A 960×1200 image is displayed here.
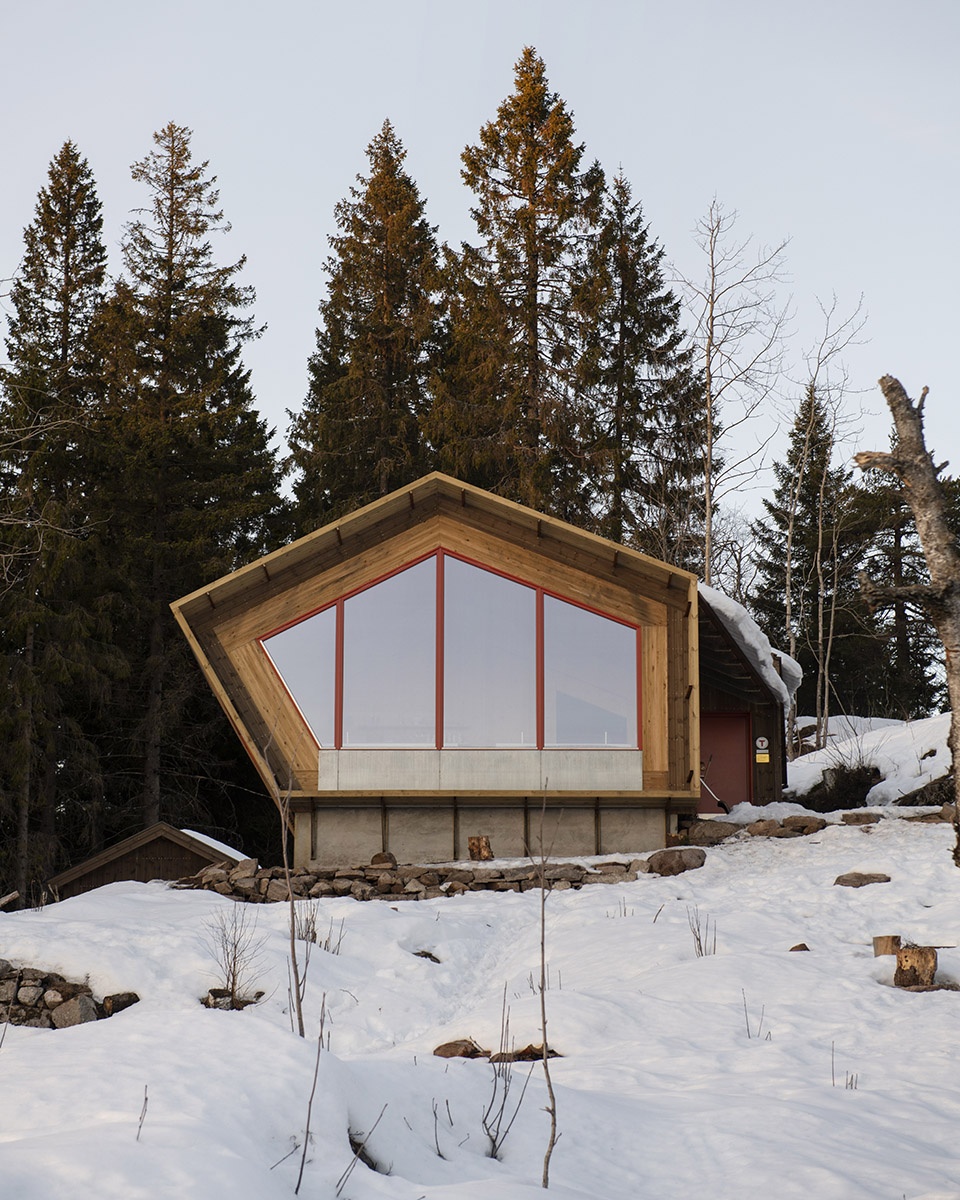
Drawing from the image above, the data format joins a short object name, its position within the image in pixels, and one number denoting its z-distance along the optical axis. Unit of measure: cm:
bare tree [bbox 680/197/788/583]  2238
